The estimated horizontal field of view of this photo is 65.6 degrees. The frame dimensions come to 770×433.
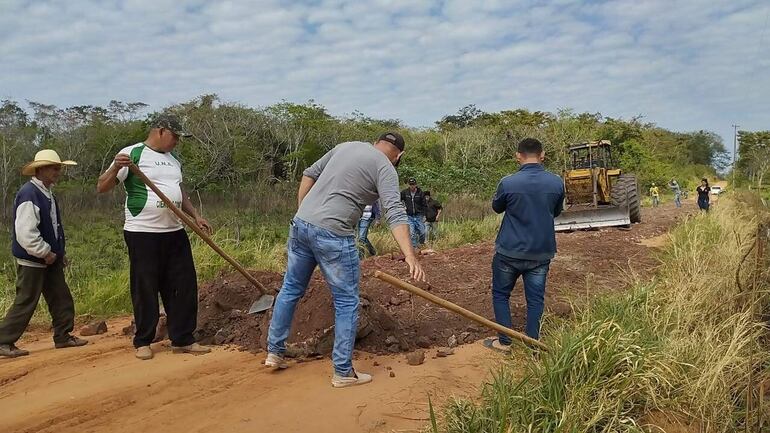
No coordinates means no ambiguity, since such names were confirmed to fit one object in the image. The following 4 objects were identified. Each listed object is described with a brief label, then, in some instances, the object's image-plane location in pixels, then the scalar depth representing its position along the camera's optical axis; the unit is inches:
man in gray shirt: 150.3
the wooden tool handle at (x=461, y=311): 129.7
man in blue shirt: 176.9
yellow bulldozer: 555.8
